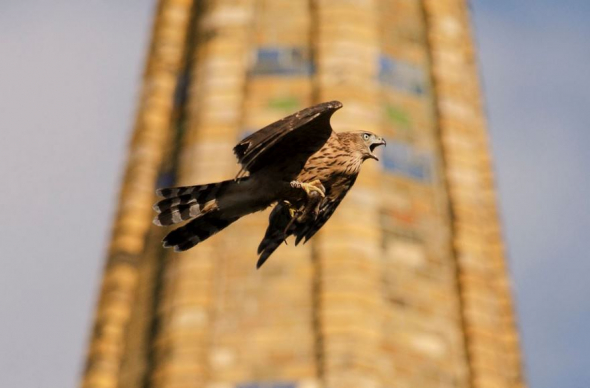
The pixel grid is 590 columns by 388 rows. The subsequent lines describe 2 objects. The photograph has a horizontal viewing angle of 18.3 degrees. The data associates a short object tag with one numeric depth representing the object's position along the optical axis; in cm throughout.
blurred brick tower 4184
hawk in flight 1475
